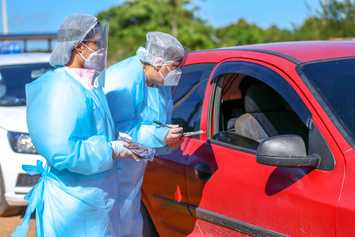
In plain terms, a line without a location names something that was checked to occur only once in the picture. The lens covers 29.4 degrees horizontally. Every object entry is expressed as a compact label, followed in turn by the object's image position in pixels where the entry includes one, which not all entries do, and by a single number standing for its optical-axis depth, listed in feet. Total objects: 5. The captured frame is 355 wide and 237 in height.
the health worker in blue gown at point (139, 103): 12.01
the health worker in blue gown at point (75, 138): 10.26
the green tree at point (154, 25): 100.53
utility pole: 98.12
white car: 20.61
